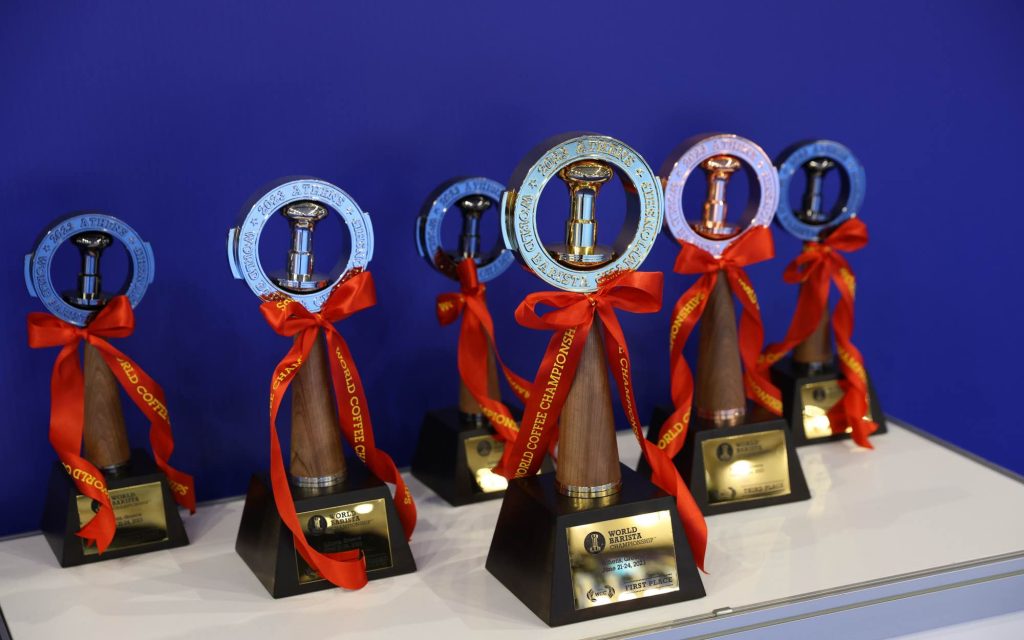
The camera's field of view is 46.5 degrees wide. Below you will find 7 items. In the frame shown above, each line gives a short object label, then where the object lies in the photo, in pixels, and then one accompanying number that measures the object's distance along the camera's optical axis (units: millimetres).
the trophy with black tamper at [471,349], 1381
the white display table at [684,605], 1111
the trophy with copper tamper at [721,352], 1354
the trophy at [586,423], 1110
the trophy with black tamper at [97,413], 1226
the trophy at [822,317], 1521
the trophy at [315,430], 1156
